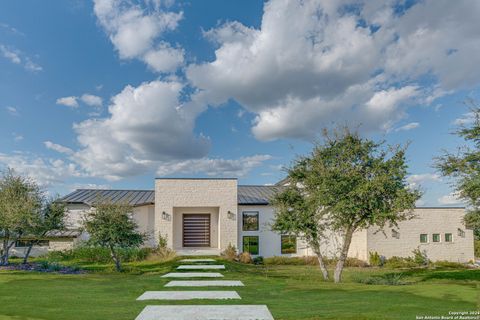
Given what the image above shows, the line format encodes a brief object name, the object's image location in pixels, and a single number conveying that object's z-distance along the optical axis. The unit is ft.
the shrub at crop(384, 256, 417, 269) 73.82
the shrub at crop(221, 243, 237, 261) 71.86
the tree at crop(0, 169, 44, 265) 54.95
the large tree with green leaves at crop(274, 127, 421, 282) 43.86
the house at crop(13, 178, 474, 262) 79.36
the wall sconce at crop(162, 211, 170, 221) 79.36
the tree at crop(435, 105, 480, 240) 42.75
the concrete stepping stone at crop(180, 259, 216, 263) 64.82
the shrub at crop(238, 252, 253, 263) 73.41
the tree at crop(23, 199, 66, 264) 58.13
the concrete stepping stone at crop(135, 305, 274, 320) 23.89
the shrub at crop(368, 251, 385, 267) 75.46
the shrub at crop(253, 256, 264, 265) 76.34
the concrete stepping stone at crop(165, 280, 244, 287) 39.09
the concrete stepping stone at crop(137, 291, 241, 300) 31.37
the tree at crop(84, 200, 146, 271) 53.42
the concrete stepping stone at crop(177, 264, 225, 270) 55.52
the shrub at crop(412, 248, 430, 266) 77.29
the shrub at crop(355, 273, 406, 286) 44.32
